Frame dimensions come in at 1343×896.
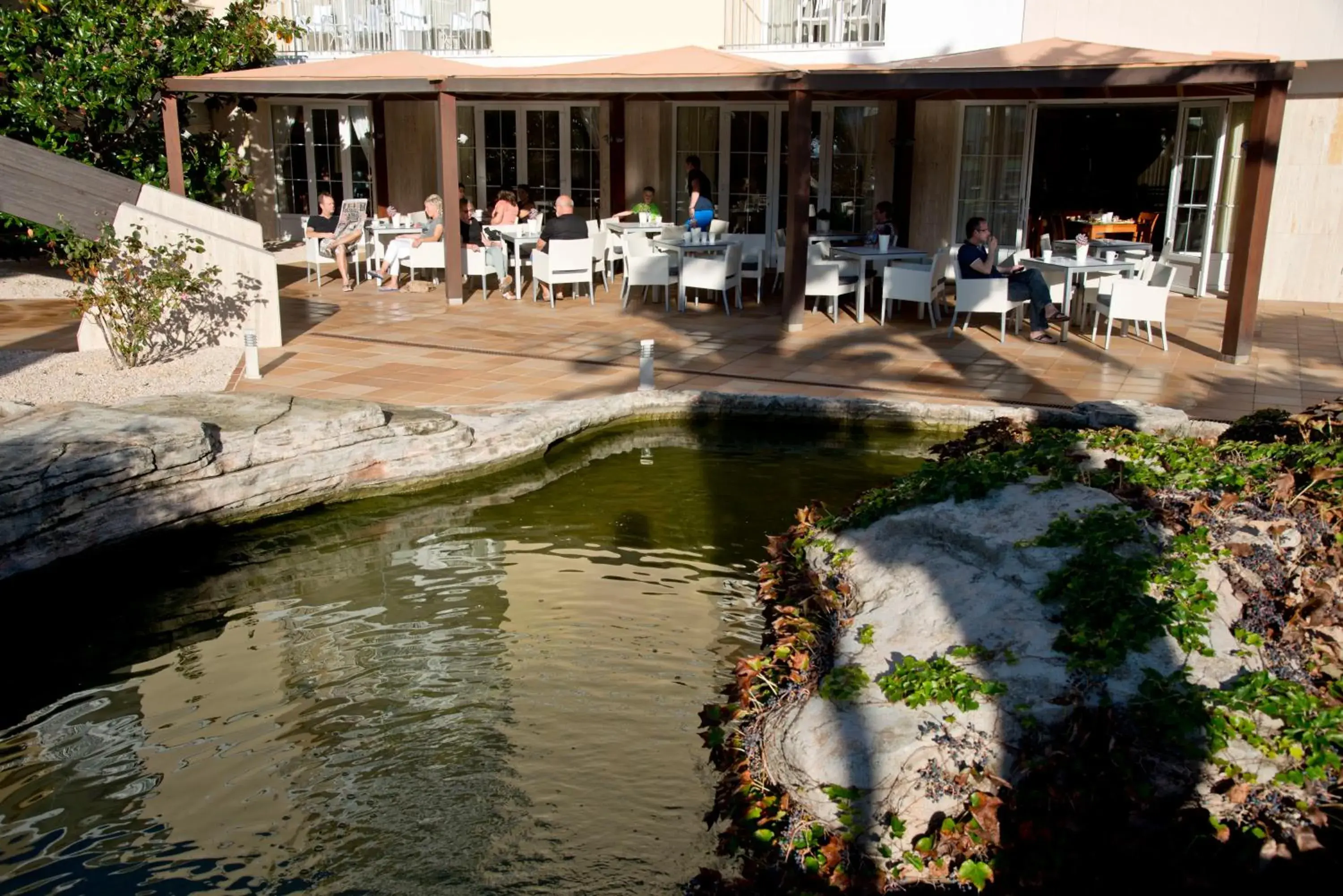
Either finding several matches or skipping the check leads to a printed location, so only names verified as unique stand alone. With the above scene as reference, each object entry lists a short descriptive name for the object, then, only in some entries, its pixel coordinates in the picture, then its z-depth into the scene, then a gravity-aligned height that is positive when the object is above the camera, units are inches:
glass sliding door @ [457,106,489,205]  673.6 +4.0
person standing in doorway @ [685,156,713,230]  534.3 -14.2
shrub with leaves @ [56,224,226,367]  371.2 -40.7
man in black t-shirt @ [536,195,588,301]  498.9 -26.3
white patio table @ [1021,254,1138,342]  424.8 -33.9
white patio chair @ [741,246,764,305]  525.3 -44.0
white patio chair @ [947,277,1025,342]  423.8 -44.7
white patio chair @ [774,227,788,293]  534.6 -36.2
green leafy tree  531.5 +37.7
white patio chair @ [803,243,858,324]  461.1 -43.7
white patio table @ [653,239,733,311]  487.2 -33.8
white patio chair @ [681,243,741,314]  474.9 -42.1
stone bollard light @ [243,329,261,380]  348.2 -58.0
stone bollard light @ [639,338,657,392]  334.6 -55.8
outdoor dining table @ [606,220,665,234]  538.0 -28.7
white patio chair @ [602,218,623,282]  544.7 -41.2
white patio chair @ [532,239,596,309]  488.7 -40.5
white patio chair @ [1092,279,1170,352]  408.5 -43.8
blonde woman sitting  527.2 -35.8
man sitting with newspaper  545.6 -32.8
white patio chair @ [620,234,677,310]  481.1 -42.3
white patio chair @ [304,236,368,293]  545.6 -45.0
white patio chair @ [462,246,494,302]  519.2 -45.1
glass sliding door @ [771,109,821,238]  597.6 -1.1
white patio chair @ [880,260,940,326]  448.8 -43.0
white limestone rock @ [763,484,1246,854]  152.3 -68.8
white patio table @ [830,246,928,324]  466.6 -34.0
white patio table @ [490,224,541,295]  519.8 -33.8
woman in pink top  554.3 -23.3
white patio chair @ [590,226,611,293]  516.4 -35.5
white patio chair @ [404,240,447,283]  522.3 -41.7
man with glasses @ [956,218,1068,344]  427.8 -37.6
